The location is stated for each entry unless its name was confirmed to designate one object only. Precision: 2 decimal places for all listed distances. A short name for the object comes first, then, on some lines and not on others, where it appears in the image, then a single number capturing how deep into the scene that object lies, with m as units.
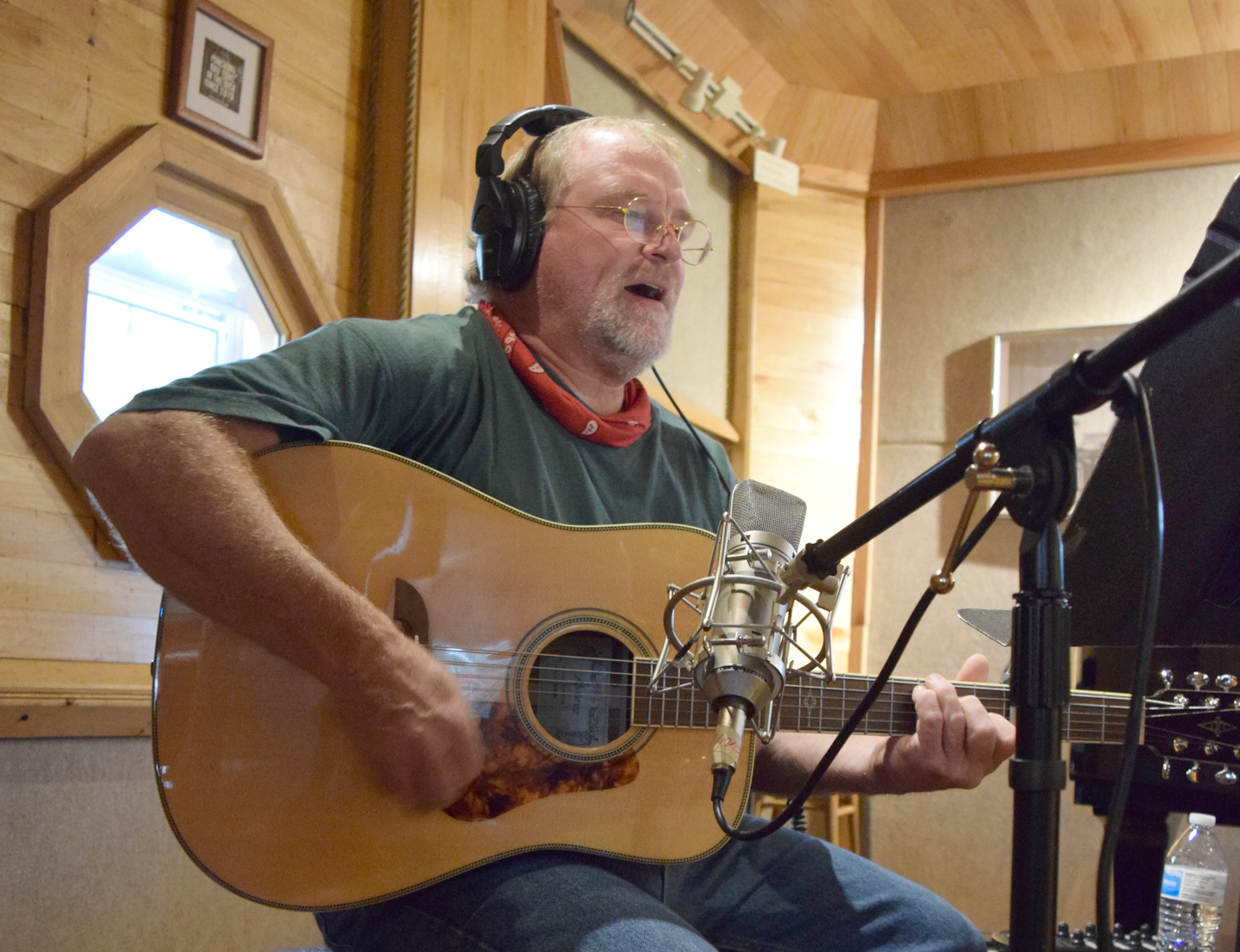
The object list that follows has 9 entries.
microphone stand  0.72
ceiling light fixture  3.30
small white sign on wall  3.89
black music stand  1.48
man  1.17
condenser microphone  0.81
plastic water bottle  2.51
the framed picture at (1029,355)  3.86
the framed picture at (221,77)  2.00
